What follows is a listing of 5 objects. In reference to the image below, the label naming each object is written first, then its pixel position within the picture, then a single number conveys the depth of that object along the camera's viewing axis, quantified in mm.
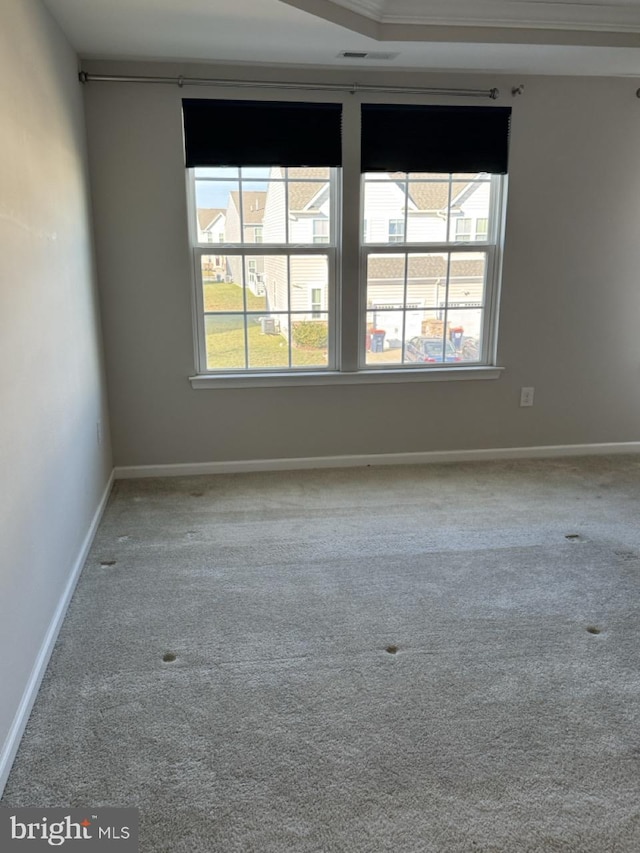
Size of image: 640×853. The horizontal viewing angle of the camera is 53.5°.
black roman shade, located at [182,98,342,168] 3455
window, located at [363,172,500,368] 3809
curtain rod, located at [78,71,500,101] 3289
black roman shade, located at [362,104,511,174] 3619
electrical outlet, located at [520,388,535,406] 4148
